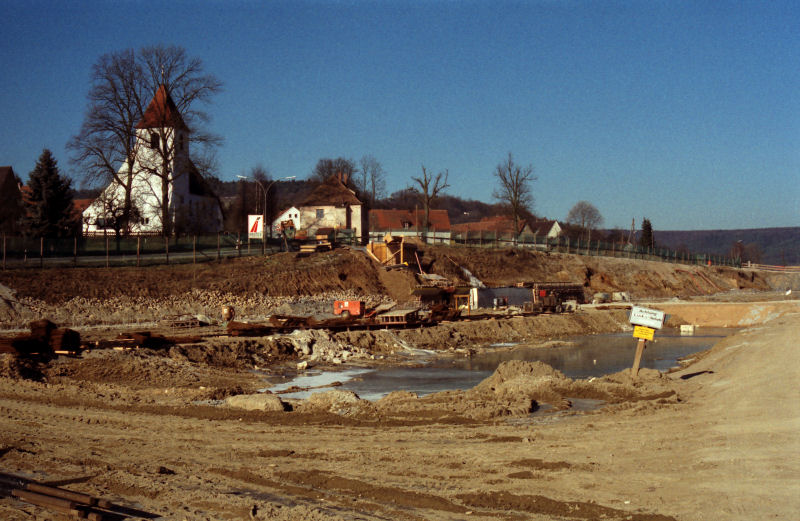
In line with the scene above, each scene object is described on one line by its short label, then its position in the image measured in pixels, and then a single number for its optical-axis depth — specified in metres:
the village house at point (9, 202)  65.21
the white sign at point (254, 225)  52.72
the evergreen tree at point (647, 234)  126.00
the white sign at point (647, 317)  19.61
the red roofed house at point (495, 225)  114.12
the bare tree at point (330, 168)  124.46
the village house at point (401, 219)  113.10
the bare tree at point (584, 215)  157.00
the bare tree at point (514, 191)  94.19
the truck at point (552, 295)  48.41
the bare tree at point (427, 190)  85.70
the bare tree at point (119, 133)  55.12
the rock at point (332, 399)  17.78
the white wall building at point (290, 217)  86.38
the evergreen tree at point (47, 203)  56.03
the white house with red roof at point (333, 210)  84.12
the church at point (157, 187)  58.06
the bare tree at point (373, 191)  119.30
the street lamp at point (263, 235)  50.12
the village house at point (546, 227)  128.75
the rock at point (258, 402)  17.22
